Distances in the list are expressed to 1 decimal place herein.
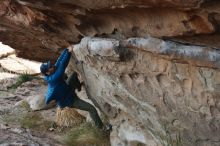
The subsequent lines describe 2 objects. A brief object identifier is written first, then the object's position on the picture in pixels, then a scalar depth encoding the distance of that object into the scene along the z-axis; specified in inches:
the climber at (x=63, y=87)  279.9
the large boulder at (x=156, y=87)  210.8
